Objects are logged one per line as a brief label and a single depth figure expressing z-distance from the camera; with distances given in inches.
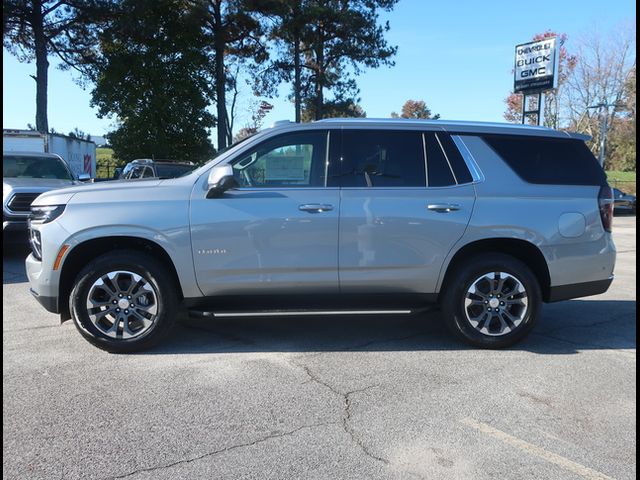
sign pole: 796.9
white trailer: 641.0
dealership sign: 830.5
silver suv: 178.1
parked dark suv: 553.6
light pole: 1216.2
